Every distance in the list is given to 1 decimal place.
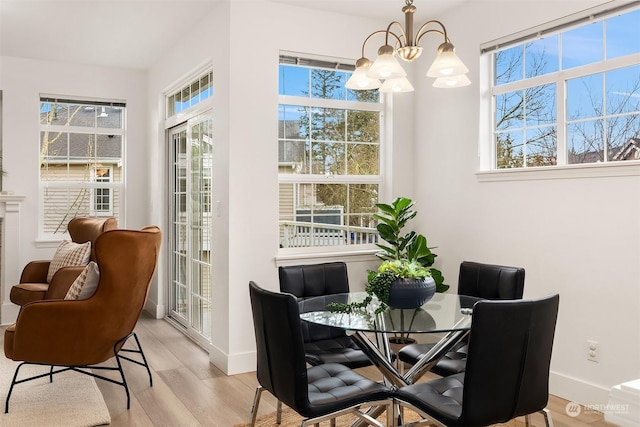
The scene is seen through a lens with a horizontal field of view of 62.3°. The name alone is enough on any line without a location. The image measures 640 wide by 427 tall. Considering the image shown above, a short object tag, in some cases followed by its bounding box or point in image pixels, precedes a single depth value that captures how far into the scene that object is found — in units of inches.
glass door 183.5
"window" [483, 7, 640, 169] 124.3
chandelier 96.2
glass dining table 90.4
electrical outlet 126.6
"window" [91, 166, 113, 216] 245.0
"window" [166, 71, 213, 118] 177.8
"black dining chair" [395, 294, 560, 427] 76.5
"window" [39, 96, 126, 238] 234.4
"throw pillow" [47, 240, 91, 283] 177.6
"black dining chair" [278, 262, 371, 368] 114.6
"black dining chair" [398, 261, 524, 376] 108.8
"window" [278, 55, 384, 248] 167.0
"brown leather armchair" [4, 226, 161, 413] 120.3
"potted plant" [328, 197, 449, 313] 100.8
